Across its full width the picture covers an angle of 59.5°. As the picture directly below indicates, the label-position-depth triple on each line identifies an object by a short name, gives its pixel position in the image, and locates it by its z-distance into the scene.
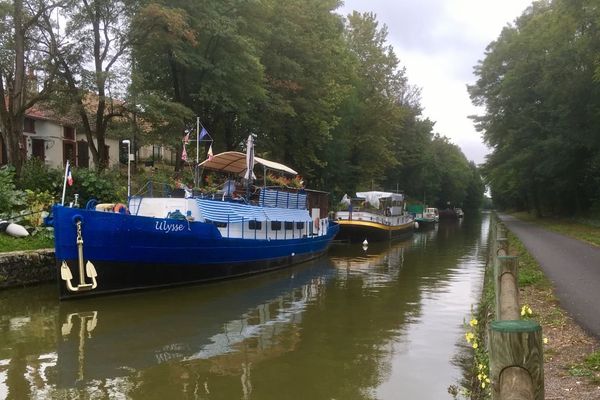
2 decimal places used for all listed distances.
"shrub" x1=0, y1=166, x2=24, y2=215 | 16.92
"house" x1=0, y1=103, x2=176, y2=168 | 33.94
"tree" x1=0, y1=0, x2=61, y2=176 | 19.92
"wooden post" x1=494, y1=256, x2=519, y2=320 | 4.96
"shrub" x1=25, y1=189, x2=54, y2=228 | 16.91
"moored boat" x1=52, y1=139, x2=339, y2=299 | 13.11
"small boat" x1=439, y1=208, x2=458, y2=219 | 94.88
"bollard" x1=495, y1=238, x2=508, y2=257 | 9.53
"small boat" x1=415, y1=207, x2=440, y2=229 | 62.50
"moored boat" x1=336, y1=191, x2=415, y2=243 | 36.50
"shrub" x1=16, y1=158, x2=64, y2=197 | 19.64
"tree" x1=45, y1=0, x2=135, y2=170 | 21.52
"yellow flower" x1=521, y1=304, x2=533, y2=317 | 5.57
